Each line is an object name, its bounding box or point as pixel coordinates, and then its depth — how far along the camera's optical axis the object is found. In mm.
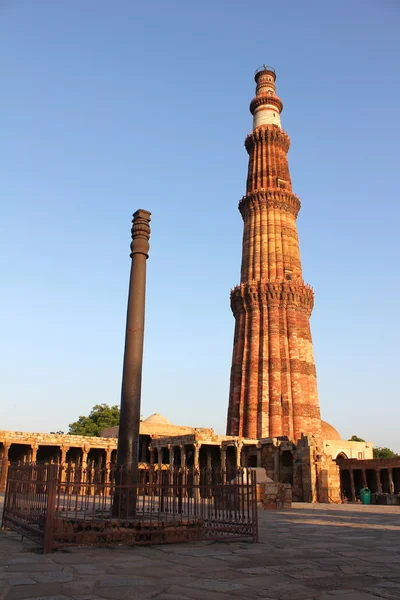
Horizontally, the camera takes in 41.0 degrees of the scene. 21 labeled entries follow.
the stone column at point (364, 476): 32831
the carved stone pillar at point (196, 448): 30284
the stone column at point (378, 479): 32134
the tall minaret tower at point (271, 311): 35875
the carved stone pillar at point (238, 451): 31155
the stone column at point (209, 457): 33719
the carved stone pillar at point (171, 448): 32156
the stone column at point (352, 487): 32731
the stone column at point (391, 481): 31541
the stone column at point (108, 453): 33344
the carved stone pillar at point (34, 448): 30859
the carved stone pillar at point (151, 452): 36166
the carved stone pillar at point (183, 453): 31772
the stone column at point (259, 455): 32344
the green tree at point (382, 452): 66562
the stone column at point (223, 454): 31638
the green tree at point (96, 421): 53156
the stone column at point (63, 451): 32031
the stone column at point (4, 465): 29031
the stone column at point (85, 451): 32531
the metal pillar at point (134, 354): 9180
